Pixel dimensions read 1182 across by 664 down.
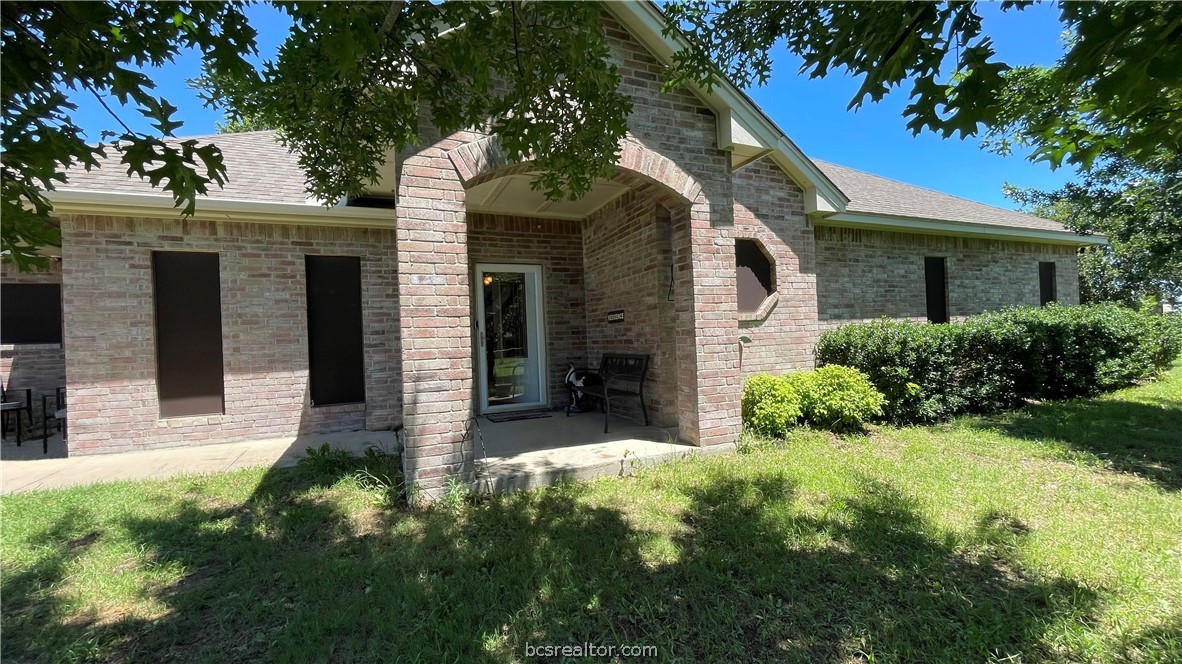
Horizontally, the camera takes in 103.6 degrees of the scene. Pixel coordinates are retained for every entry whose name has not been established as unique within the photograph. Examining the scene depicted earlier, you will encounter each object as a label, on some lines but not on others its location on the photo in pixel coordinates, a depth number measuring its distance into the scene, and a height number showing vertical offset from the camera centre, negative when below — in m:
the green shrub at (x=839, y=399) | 5.94 -0.94
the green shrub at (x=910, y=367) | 6.39 -0.59
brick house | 4.14 +0.77
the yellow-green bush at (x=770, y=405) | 5.69 -0.96
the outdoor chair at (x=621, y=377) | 6.38 -0.63
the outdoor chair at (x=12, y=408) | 6.45 -0.78
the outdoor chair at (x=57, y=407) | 6.93 -0.84
